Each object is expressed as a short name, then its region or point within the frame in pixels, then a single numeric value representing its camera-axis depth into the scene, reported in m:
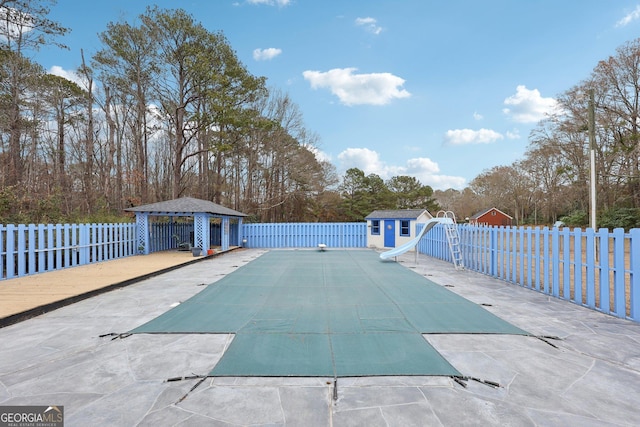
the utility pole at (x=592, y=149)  7.96
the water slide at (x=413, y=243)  9.56
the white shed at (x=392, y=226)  15.81
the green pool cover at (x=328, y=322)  2.80
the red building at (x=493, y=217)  34.69
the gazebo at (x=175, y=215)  11.86
